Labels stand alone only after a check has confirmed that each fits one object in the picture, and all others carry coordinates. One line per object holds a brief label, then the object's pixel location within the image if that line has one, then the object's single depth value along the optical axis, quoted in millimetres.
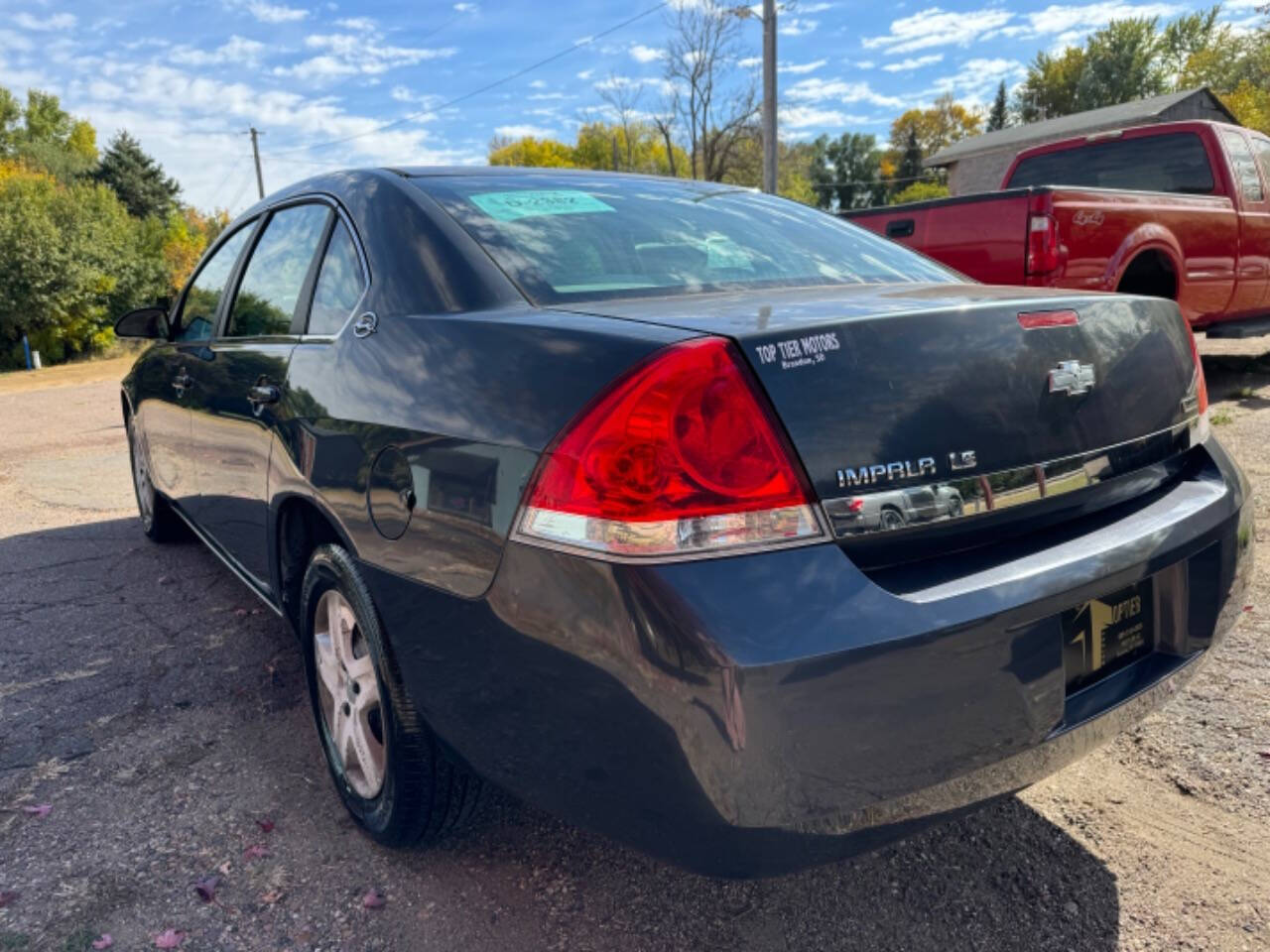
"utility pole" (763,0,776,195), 17594
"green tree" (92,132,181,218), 47938
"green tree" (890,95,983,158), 80500
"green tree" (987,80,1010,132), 83938
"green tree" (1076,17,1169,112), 65062
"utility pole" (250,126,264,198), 49281
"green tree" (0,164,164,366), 26266
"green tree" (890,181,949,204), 60844
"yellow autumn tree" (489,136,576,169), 66812
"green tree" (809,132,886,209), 75688
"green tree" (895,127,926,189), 76562
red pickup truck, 5781
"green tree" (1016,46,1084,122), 71125
